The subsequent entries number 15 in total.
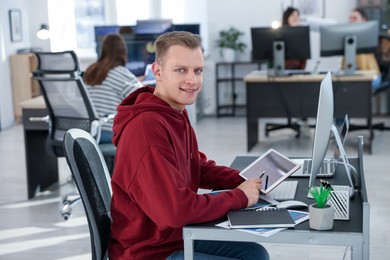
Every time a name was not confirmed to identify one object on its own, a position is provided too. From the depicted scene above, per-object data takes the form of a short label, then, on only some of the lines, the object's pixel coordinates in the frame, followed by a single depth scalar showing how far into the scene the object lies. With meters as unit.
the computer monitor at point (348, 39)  6.41
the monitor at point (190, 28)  6.33
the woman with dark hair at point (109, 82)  4.82
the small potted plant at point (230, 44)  8.66
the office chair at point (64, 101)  4.54
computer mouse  2.20
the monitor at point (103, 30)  6.34
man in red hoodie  2.03
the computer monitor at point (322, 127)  2.26
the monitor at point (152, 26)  6.43
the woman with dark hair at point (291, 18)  7.44
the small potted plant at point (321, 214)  1.97
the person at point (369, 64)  7.37
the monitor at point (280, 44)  6.45
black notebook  2.02
